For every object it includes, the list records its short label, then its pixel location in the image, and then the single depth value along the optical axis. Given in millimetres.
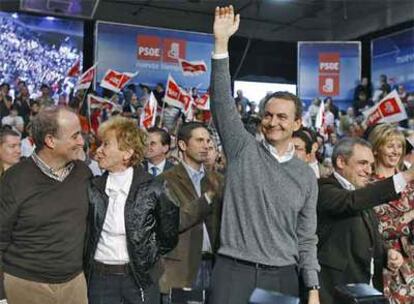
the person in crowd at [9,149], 3646
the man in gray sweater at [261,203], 2195
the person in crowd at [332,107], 14659
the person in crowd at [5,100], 11173
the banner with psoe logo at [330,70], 15602
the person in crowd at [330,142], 10591
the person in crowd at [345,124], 11594
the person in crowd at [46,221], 2363
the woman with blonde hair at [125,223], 2457
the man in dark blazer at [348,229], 2662
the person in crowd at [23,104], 11377
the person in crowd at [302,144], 3883
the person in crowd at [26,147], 8359
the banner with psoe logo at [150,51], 13617
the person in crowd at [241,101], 13961
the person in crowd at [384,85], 14008
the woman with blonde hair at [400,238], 2938
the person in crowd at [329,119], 12567
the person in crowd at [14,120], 10414
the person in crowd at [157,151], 5105
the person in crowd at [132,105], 11923
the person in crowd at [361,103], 14242
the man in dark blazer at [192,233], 3234
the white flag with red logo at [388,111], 6594
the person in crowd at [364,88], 14805
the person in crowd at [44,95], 11744
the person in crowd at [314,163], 4254
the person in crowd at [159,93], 13448
